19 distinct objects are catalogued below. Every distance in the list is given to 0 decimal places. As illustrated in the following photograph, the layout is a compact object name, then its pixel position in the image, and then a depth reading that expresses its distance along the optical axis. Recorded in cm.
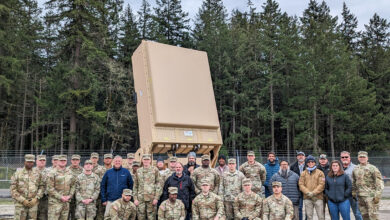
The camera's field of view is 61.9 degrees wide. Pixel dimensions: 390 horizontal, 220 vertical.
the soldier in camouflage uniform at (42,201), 607
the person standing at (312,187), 595
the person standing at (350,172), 628
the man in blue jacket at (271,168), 688
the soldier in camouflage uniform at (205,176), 595
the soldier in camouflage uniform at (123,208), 557
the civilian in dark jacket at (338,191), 573
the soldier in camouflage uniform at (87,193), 598
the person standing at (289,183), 607
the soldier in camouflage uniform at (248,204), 546
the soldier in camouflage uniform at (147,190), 582
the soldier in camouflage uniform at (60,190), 583
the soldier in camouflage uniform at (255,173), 637
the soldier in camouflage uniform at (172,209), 537
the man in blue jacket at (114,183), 598
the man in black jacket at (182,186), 567
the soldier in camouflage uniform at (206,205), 537
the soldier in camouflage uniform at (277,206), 530
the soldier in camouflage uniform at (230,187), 586
